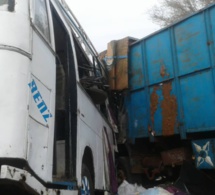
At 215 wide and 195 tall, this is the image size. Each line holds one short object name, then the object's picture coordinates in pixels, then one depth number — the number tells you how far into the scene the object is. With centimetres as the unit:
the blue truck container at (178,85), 361
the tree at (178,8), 1190
